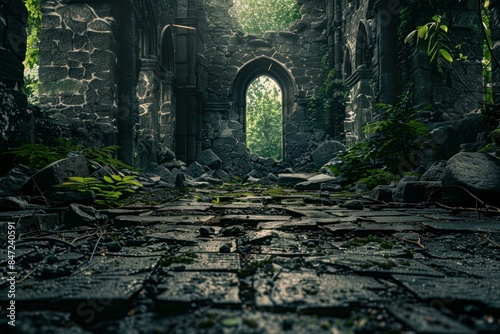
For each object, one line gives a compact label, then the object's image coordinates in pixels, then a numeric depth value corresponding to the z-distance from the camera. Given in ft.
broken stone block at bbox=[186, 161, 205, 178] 31.81
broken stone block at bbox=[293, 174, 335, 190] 20.57
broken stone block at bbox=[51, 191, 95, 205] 8.96
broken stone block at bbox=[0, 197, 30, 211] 8.04
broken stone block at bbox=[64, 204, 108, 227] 7.73
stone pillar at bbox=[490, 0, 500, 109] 13.32
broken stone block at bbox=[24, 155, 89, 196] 10.01
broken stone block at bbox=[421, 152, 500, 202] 9.63
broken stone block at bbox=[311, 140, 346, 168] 34.20
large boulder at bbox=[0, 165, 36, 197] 9.73
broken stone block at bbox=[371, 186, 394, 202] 13.07
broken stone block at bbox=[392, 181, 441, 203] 12.15
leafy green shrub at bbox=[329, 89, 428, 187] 17.30
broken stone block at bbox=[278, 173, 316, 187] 25.85
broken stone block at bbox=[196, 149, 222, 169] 36.76
